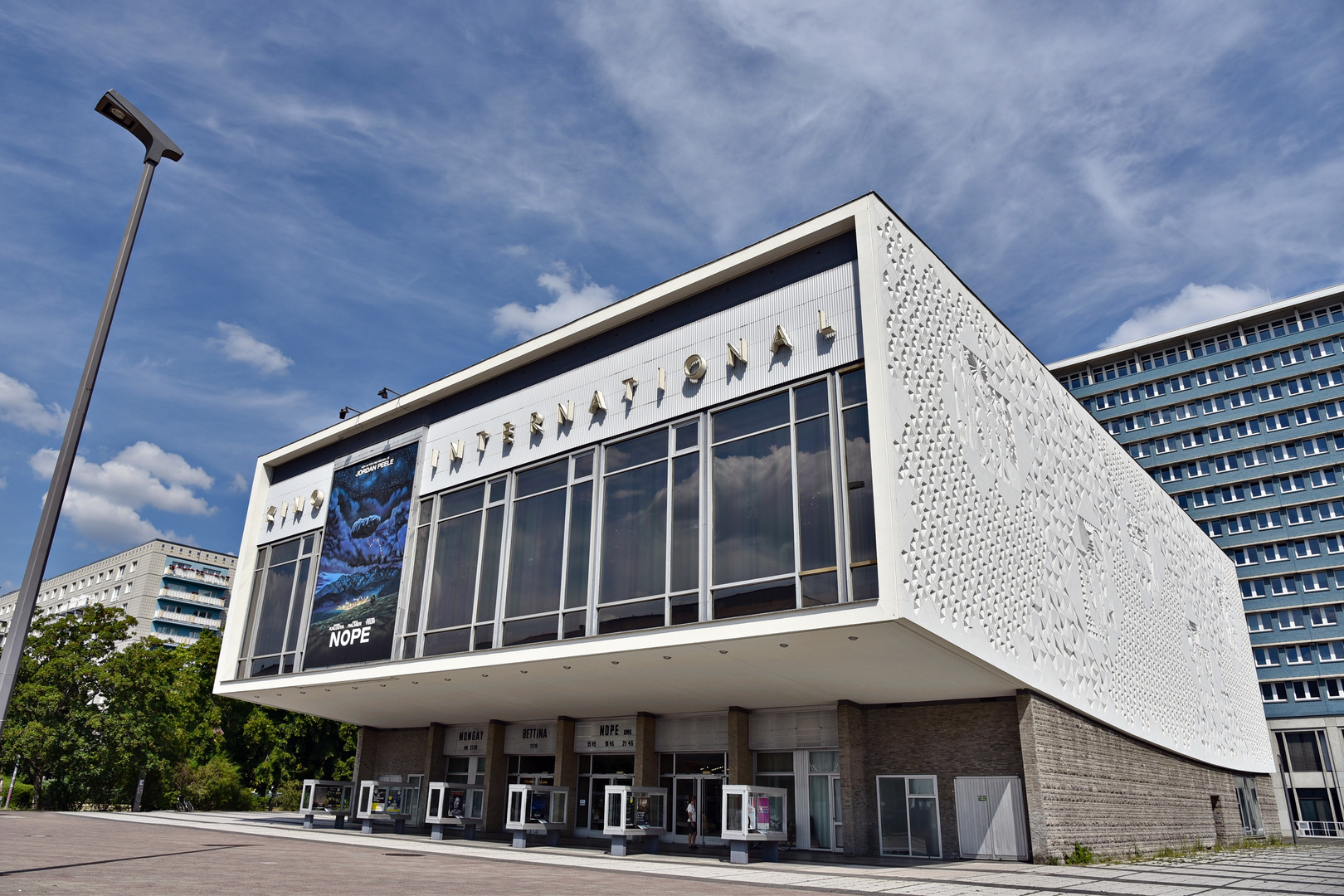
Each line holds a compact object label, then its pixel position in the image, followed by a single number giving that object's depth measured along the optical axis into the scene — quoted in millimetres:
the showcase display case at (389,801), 30156
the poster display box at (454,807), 27531
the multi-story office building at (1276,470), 64250
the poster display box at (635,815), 21969
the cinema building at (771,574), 18812
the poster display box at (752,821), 20016
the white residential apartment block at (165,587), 98062
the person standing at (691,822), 24844
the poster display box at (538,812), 24578
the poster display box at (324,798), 33178
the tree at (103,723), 35125
